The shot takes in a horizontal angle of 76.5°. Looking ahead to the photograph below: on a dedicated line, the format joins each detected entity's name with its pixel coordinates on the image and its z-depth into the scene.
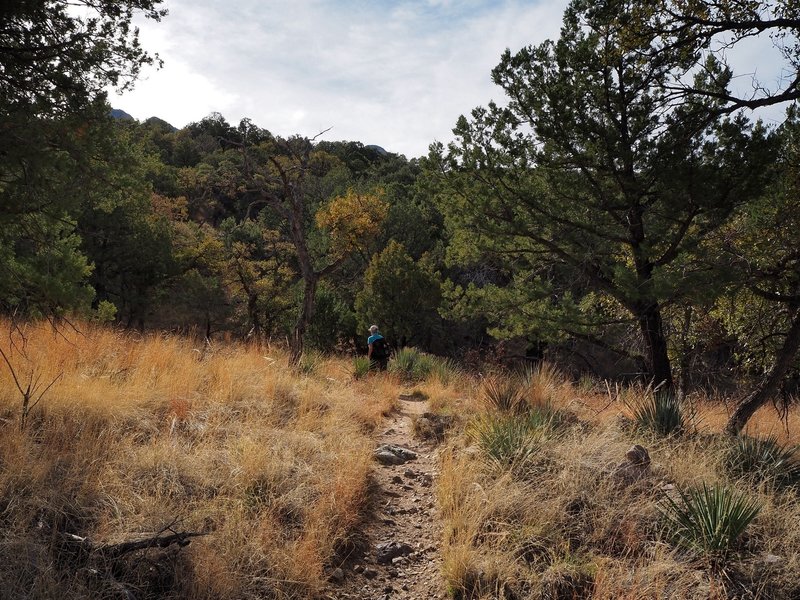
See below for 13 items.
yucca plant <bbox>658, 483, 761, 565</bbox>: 3.51
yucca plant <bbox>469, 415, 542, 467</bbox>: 4.75
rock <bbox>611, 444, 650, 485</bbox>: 4.46
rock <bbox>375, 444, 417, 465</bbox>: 5.48
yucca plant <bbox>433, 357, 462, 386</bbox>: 10.16
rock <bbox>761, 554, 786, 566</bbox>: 3.49
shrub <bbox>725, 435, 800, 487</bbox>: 4.71
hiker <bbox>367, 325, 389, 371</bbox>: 10.91
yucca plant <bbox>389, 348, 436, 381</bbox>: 11.26
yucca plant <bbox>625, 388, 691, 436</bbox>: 5.80
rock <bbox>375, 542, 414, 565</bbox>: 3.83
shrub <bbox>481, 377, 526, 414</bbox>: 6.33
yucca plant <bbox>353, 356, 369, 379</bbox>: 9.89
